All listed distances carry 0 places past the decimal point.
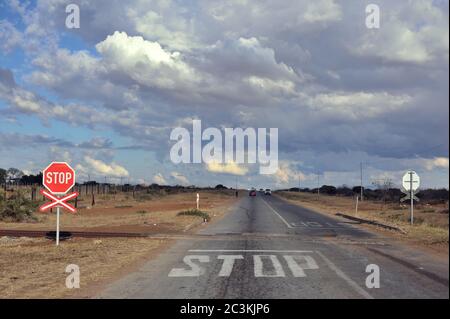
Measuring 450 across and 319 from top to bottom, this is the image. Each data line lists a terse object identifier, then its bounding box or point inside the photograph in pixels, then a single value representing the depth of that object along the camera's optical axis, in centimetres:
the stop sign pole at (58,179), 1700
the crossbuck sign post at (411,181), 2608
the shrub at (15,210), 3092
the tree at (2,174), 9409
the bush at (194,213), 3409
